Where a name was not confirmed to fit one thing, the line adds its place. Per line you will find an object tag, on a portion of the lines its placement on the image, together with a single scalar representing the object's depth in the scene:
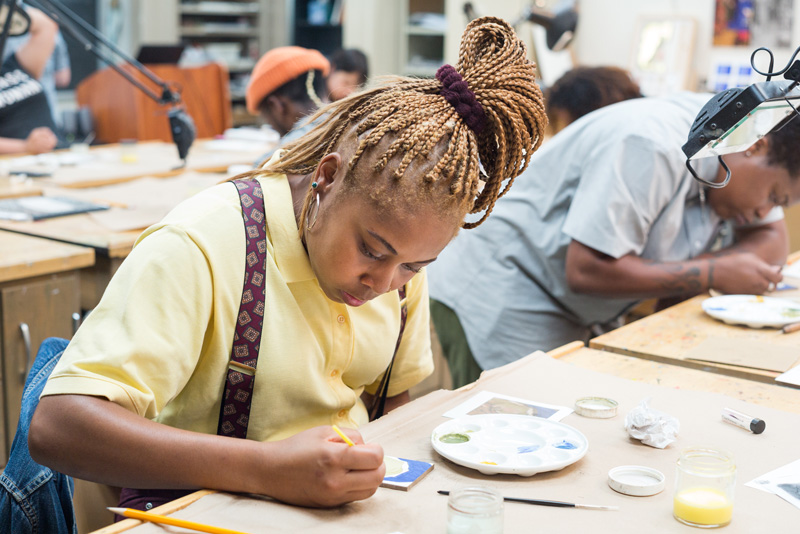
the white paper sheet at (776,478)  1.11
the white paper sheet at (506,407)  1.34
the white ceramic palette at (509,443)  1.13
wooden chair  5.56
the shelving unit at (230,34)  7.18
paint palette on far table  1.93
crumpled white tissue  1.22
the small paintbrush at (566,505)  1.04
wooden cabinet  2.27
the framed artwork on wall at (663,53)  4.90
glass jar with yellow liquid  0.99
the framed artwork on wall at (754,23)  4.51
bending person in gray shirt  2.01
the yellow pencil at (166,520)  0.95
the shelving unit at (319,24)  7.40
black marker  1.27
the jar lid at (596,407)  1.33
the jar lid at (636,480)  1.08
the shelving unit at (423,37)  6.31
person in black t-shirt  4.27
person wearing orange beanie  3.33
